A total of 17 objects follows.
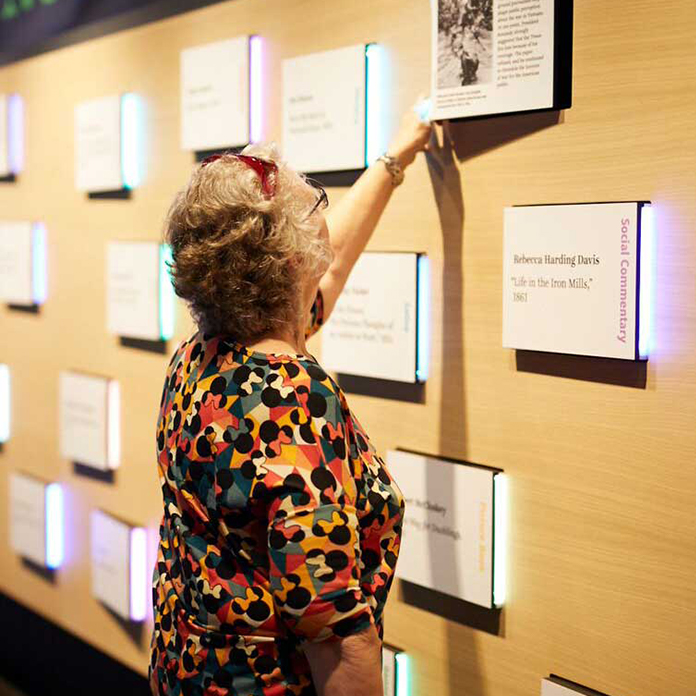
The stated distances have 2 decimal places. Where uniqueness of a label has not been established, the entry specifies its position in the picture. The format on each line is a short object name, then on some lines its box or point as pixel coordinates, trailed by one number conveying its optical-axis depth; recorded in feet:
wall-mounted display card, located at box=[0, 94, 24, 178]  13.06
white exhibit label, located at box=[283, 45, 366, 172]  7.89
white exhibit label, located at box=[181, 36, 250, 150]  9.13
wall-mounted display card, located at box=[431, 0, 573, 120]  6.24
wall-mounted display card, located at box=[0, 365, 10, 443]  13.66
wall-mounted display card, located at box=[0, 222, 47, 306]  12.62
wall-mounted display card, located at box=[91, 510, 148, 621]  10.88
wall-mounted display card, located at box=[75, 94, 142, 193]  10.77
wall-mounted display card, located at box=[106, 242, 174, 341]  10.35
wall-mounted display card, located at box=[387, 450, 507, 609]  6.95
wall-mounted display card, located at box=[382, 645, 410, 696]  7.79
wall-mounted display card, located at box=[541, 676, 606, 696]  6.42
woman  4.74
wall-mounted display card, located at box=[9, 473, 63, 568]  12.48
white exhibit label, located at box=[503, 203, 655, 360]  5.91
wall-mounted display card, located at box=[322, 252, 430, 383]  7.49
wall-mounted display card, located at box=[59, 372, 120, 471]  11.18
